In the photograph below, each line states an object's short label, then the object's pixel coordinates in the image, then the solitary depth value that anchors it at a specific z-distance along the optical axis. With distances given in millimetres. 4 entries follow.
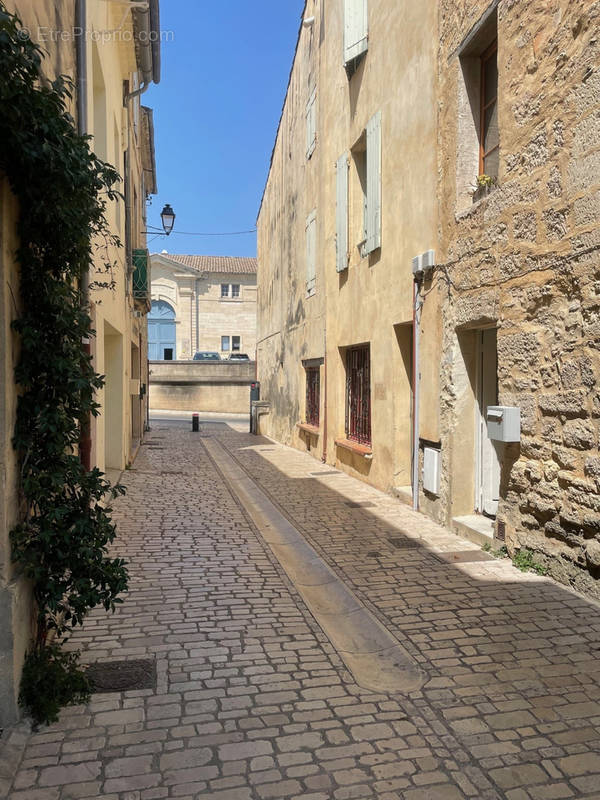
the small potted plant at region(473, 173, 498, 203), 6000
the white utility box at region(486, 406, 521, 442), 5203
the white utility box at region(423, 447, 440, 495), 6746
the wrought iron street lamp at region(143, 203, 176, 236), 15500
